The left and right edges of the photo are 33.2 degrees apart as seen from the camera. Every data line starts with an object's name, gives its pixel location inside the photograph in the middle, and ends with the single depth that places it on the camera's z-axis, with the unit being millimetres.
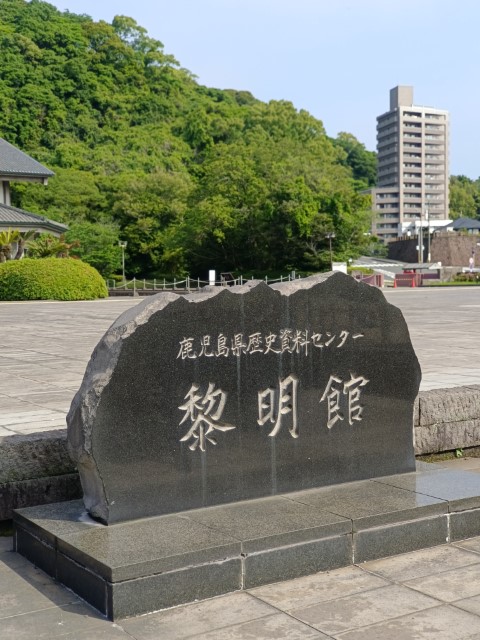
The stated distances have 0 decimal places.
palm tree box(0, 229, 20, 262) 36750
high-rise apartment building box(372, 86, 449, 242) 116125
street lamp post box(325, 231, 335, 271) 48341
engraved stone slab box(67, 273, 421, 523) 4344
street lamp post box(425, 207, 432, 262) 78875
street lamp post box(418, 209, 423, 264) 76750
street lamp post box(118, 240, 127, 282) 49031
